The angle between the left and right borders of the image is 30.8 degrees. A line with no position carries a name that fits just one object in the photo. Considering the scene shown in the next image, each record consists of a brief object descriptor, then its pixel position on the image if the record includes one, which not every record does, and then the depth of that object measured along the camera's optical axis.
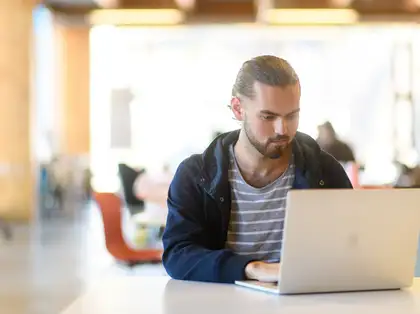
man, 2.37
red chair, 5.30
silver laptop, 1.98
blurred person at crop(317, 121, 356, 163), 9.34
